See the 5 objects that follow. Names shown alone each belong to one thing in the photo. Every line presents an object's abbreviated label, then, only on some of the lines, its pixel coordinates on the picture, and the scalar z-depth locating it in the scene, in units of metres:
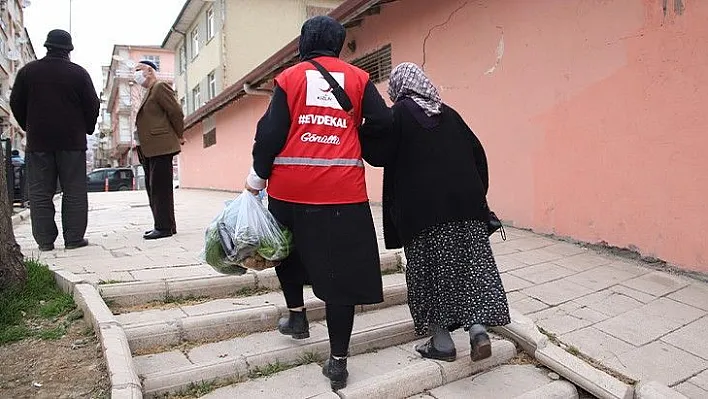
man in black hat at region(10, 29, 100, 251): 4.26
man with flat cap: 4.88
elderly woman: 2.60
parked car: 23.33
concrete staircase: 2.47
